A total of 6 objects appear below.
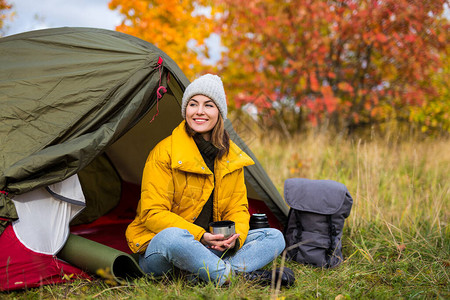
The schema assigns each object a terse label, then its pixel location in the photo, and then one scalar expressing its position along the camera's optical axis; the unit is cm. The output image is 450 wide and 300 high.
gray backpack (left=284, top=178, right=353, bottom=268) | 270
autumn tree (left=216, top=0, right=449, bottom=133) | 592
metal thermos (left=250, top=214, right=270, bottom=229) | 263
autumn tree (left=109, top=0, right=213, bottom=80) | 927
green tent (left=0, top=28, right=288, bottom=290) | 213
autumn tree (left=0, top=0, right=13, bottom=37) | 754
